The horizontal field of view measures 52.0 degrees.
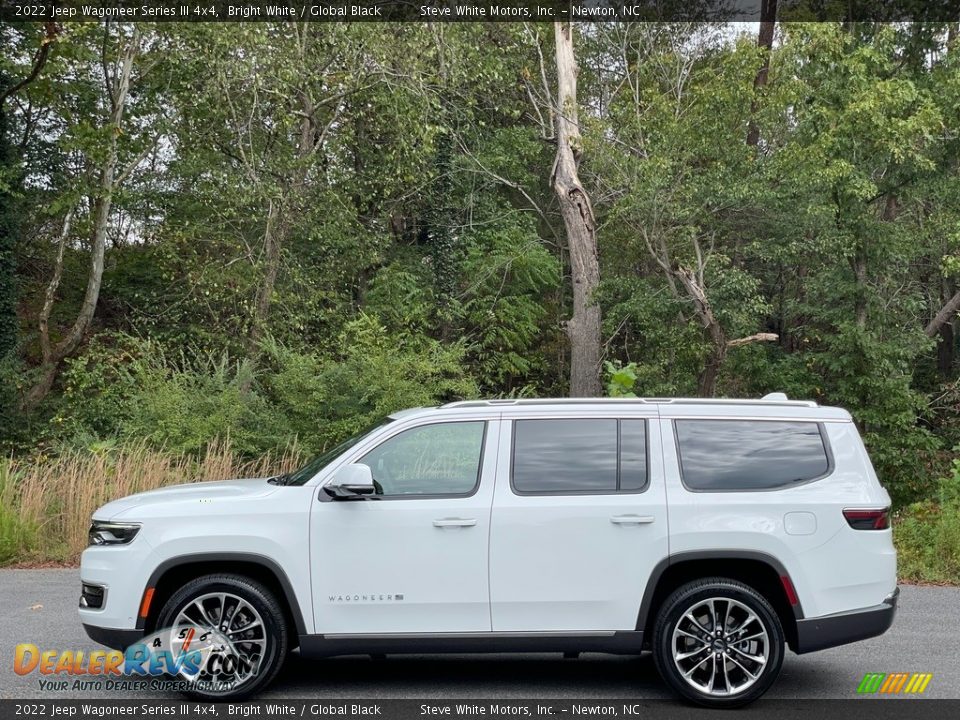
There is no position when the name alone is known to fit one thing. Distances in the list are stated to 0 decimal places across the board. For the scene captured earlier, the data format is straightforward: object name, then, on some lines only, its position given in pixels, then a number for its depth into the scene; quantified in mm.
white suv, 6156
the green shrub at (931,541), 10812
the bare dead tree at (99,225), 21156
